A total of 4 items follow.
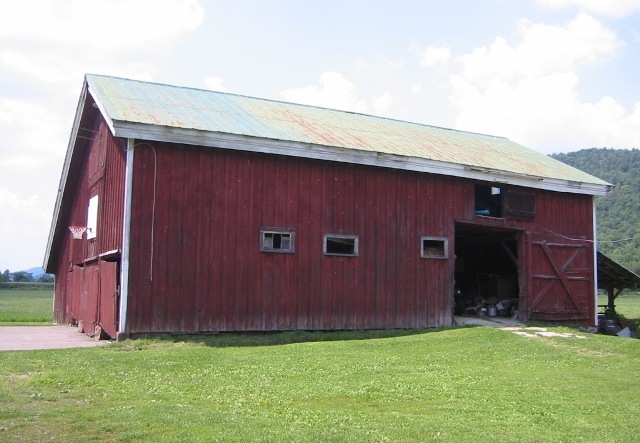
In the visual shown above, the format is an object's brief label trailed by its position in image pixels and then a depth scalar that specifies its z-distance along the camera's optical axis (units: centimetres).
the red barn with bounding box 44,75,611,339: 1689
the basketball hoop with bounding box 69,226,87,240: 2231
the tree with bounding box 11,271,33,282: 9712
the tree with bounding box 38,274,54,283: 9744
